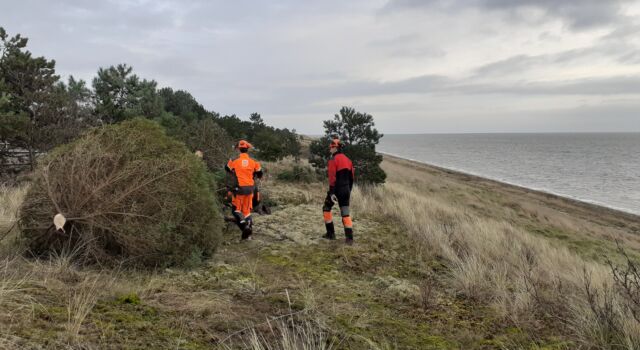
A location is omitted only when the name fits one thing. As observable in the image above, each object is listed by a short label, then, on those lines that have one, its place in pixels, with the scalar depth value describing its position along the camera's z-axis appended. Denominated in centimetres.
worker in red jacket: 786
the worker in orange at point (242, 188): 761
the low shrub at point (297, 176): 1606
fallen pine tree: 471
